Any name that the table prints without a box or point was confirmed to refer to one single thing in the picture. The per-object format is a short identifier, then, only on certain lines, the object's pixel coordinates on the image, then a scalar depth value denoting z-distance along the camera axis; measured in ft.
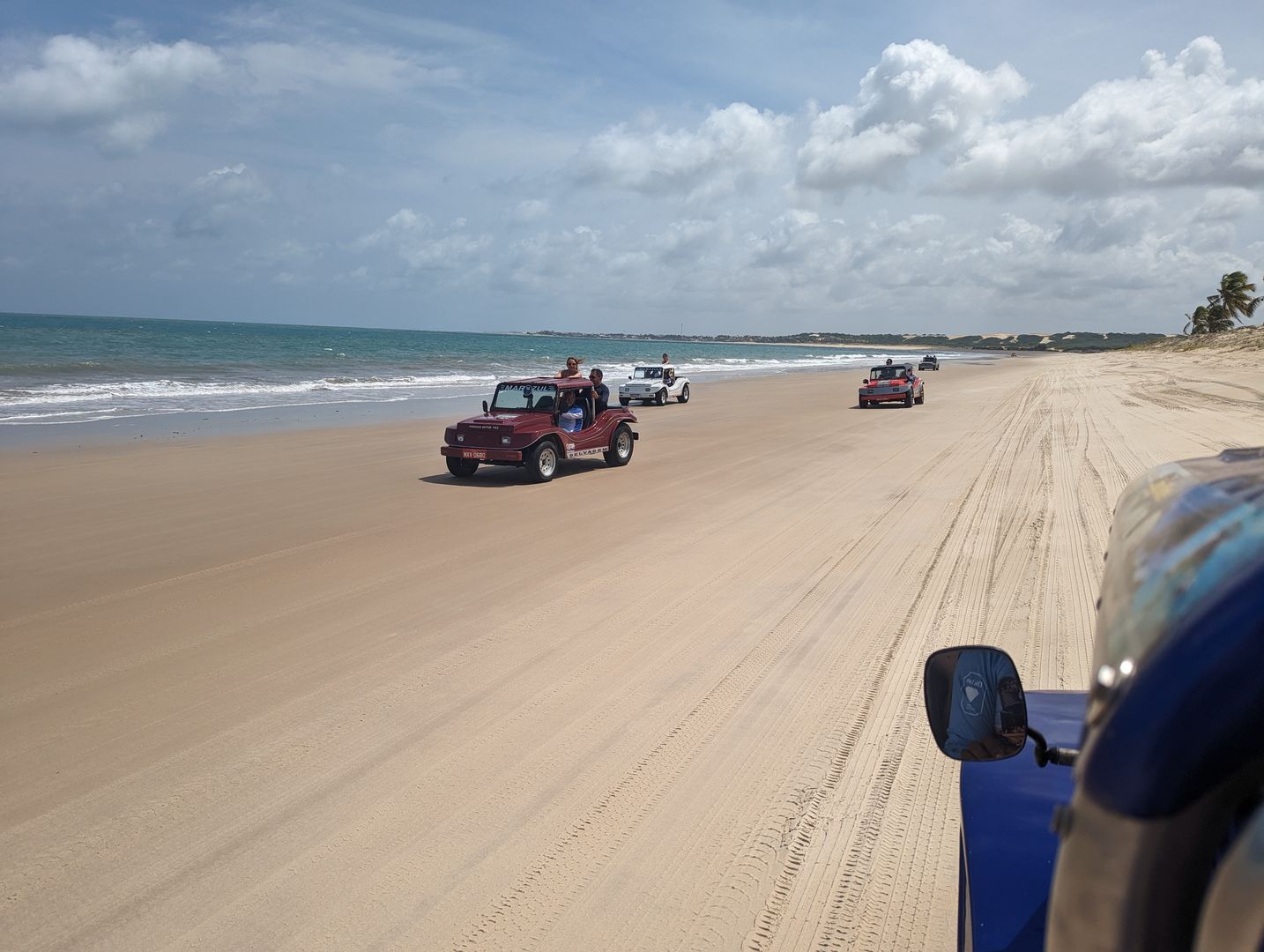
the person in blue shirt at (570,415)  45.75
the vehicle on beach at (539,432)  42.19
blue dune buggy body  3.46
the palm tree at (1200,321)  316.81
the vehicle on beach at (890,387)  89.97
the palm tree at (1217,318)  293.84
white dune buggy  98.48
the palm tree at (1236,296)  284.82
